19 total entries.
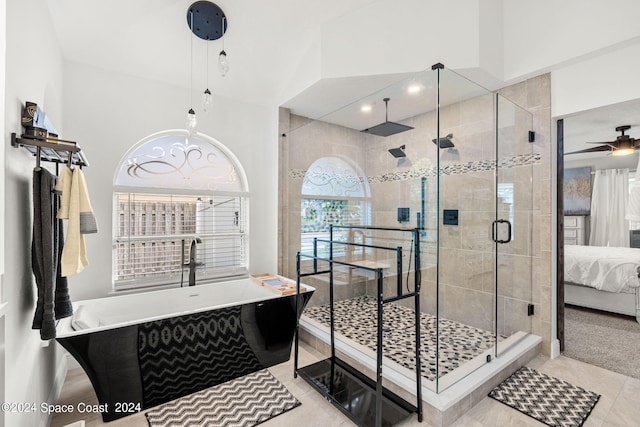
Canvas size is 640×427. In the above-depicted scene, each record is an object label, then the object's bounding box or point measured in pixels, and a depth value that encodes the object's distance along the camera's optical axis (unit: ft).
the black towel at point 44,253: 4.87
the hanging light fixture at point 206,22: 7.40
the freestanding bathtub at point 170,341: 6.24
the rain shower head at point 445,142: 7.25
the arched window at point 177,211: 9.30
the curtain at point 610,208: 15.10
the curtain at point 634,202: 13.24
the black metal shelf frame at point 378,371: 6.01
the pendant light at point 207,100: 7.13
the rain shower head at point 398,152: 9.07
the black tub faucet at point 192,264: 9.75
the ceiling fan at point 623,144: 11.64
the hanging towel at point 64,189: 5.21
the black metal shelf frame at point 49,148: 4.65
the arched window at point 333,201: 10.09
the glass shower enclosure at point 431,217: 7.19
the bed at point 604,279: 11.82
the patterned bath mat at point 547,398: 6.28
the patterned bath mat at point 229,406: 6.37
